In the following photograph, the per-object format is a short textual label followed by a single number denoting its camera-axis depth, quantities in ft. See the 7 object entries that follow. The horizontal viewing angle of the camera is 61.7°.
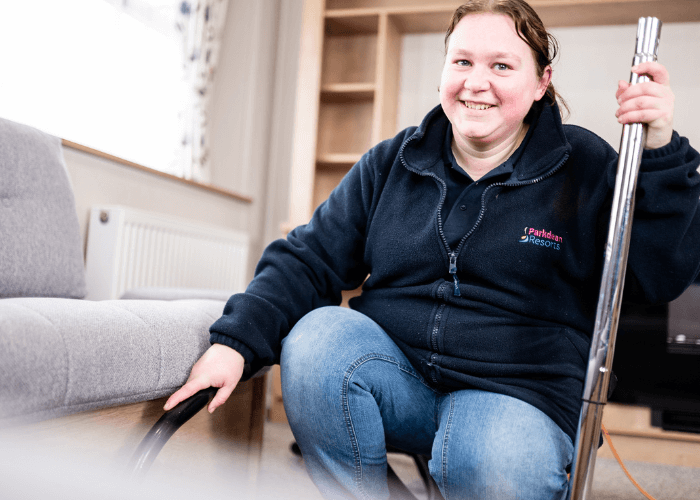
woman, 2.64
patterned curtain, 8.43
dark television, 6.70
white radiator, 6.39
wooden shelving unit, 8.04
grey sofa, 1.95
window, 6.41
